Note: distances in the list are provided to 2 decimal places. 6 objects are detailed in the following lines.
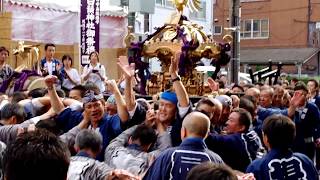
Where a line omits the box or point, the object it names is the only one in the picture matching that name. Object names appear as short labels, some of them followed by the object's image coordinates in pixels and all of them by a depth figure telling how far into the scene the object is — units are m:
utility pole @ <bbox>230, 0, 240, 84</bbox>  11.53
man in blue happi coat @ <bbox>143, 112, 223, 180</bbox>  3.62
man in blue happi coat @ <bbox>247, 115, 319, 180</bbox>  3.95
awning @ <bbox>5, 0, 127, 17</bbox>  10.85
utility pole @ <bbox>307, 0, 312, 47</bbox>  32.31
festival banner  11.27
